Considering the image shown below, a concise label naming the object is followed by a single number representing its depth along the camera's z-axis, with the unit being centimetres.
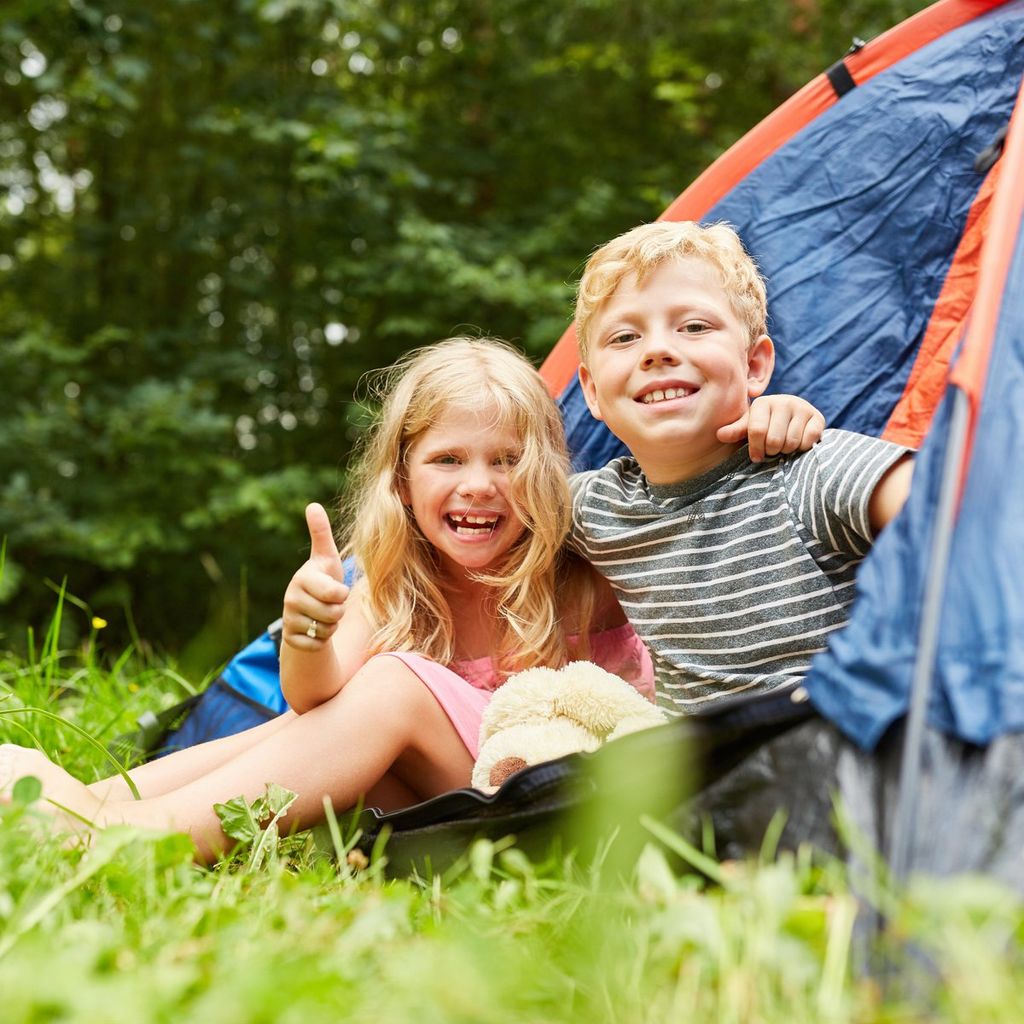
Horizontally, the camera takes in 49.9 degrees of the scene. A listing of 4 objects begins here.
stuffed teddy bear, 126
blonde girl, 126
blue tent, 173
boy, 129
